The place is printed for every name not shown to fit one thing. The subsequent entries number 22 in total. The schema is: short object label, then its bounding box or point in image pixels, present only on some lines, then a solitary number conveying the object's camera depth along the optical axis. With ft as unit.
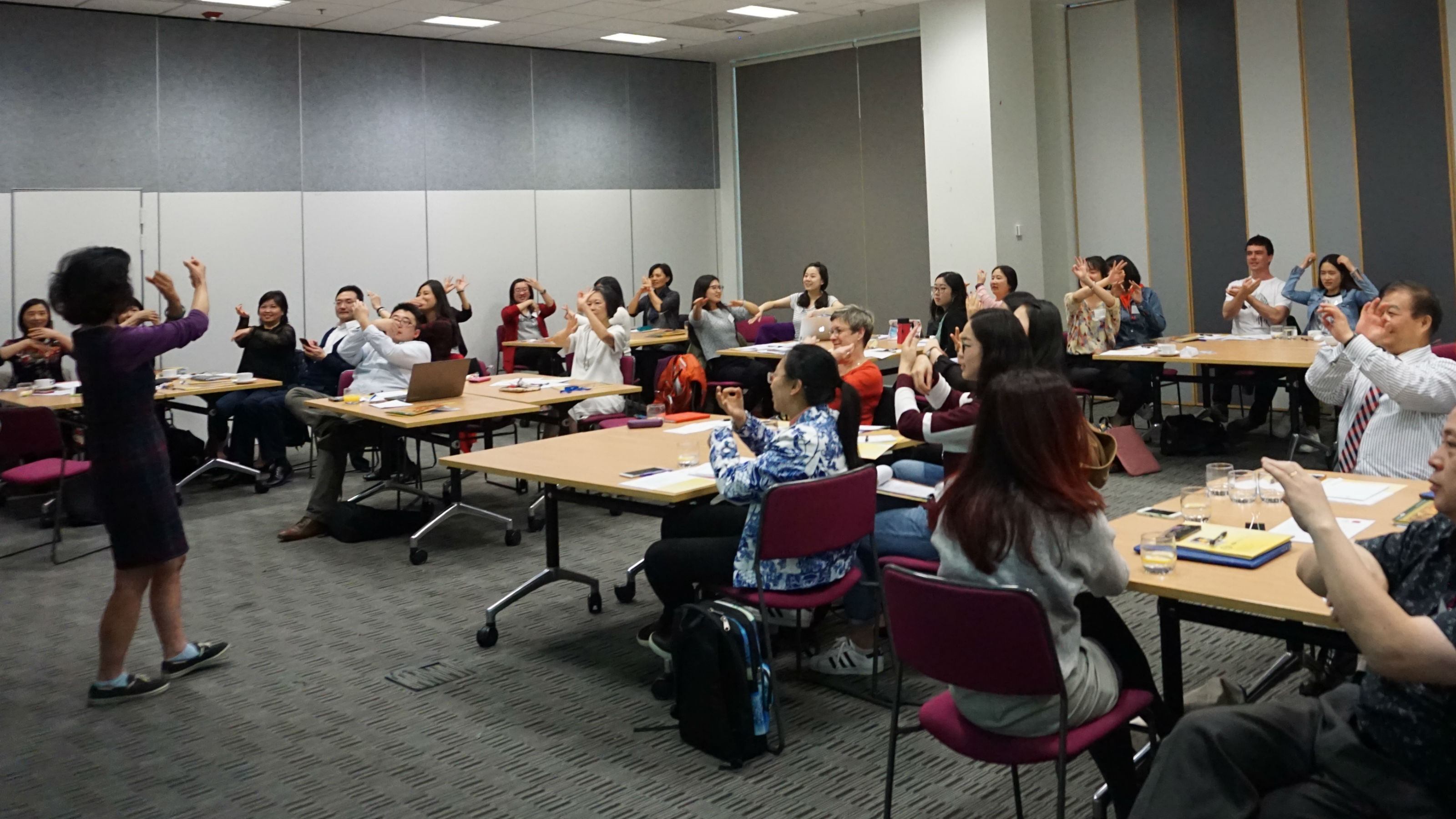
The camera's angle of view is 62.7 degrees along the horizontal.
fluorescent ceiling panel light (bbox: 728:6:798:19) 33.50
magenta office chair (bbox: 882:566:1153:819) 7.97
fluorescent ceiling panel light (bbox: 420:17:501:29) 33.27
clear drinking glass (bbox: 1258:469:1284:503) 10.74
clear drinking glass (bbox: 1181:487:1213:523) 10.46
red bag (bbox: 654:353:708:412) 21.88
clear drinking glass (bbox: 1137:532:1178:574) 8.94
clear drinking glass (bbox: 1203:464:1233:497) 11.10
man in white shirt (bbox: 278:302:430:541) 21.86
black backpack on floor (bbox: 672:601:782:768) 11.60
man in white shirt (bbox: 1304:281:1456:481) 12.80
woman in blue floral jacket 12.12
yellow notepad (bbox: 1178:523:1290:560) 9.23
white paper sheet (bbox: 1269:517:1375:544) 9.57
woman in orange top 17.67
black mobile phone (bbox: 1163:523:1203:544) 9.83
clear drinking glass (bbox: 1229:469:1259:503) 10.69
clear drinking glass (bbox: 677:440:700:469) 14.58
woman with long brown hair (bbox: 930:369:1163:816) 8.43
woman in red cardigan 33.81
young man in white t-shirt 27.40
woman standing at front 13.24
